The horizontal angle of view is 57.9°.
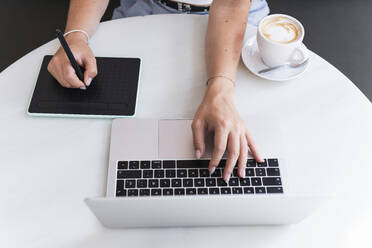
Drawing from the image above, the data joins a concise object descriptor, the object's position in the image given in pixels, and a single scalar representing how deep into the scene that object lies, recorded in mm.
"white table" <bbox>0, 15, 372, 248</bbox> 637
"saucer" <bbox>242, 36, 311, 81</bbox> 845
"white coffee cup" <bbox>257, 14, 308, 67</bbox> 795
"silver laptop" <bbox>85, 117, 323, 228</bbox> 520
